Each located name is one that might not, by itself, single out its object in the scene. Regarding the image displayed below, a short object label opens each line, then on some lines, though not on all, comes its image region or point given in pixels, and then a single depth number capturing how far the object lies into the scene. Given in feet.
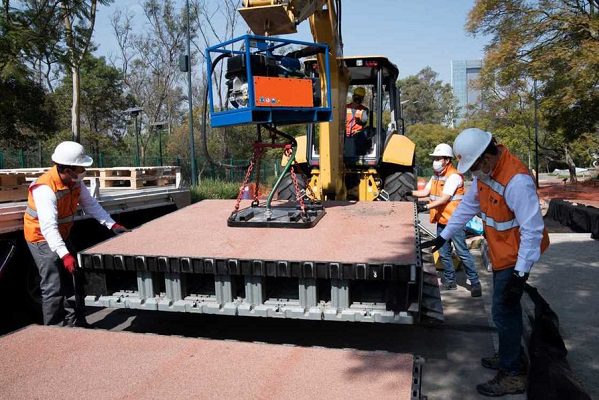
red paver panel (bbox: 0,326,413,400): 8.60
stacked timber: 24.91
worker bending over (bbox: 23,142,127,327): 14.32
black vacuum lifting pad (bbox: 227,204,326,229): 16.24
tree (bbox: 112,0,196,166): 98.78
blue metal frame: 14.43
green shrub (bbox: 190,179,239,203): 52.78
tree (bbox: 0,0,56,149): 26.21
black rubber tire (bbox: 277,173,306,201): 26.68
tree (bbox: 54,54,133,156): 86.58
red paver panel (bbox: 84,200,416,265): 13.05
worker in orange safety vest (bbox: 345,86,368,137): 25.05
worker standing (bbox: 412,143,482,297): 19.60
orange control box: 14.64
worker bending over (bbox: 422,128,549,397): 11.16
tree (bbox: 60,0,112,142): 30.86
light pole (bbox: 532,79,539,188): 74.59
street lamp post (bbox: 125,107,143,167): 55.83
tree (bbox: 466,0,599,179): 58.13
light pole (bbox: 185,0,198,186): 51.89
